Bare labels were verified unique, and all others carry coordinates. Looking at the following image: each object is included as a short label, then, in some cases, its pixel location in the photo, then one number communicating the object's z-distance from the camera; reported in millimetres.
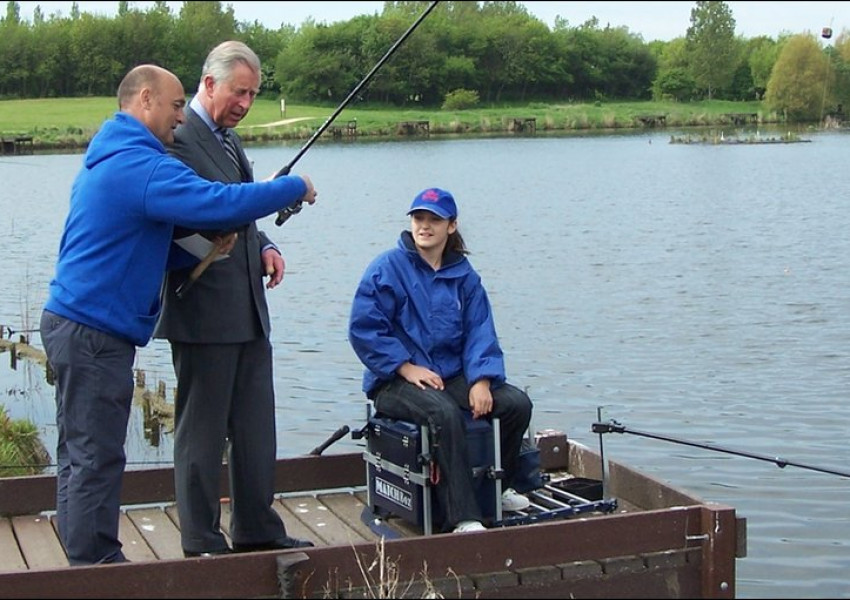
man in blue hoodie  4859
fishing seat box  5598
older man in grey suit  5266
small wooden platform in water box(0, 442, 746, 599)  4777
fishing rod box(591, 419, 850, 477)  6137
